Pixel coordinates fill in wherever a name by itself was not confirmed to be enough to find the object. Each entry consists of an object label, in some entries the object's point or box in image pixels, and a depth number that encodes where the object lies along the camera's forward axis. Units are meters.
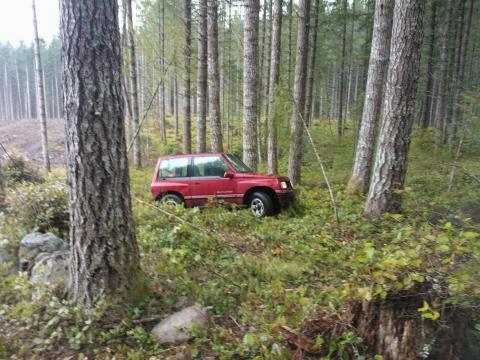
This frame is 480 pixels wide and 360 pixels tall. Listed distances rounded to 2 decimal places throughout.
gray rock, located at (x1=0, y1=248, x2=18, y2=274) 4.67
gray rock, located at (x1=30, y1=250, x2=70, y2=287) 3.83
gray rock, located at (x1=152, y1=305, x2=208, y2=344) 3.14
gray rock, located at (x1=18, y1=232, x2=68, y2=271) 4.59
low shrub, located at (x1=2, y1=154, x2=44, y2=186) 9.70
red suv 8.16
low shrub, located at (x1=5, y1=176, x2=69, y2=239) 5.42
